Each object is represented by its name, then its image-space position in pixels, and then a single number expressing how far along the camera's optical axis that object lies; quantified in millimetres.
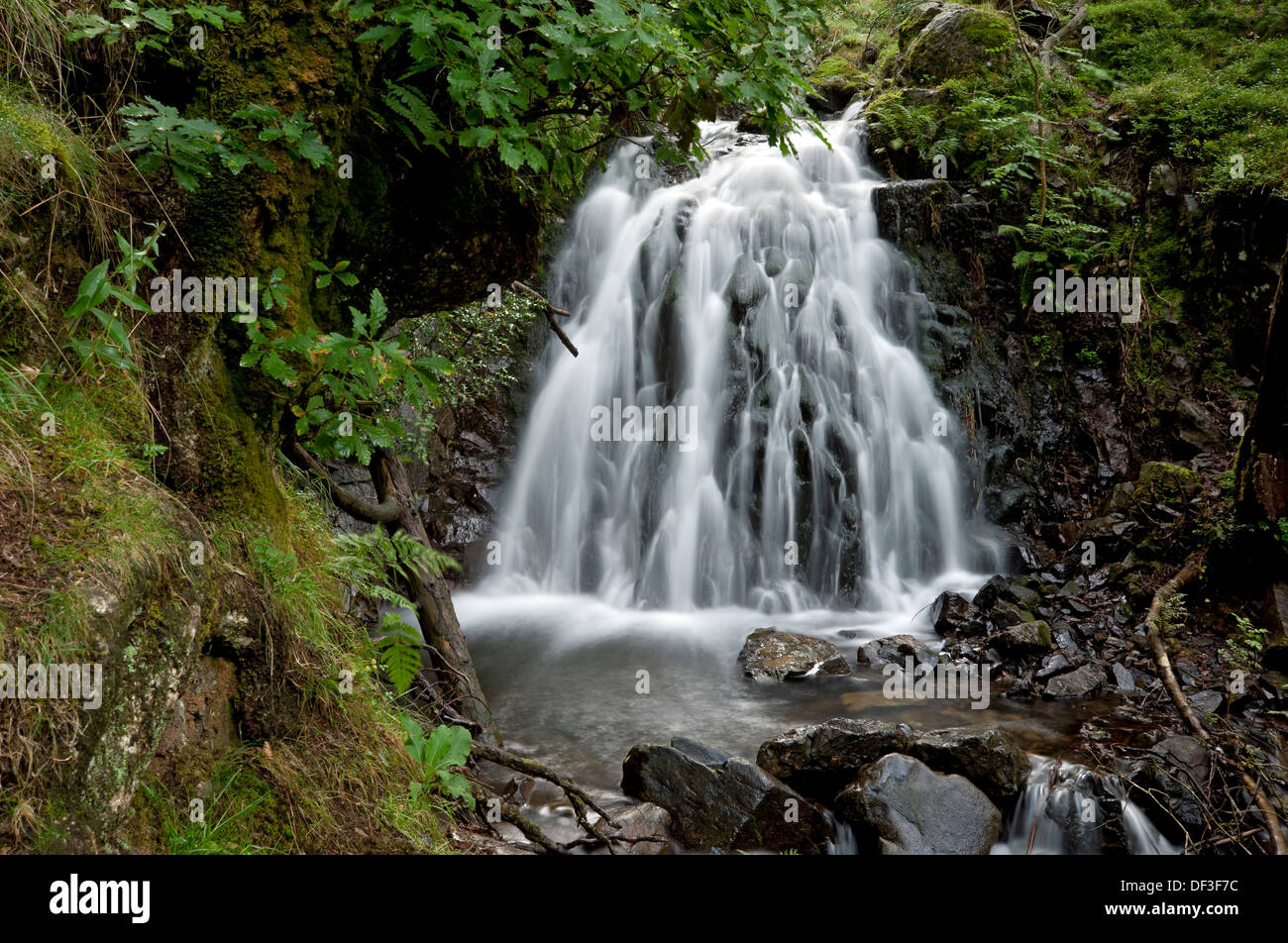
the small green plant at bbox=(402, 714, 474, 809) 3338
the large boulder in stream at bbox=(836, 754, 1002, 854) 4496
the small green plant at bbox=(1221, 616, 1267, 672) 6508
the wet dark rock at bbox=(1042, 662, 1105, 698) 6898
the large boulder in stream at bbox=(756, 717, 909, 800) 5188
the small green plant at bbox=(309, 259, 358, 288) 3075
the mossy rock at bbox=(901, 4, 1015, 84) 13617
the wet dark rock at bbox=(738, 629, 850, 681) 7547
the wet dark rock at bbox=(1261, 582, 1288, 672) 6379
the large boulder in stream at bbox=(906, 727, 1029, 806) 5051
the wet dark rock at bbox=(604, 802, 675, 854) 4324
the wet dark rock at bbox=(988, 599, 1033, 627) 8055
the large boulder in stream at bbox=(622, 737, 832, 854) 4562
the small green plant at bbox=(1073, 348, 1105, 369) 11257
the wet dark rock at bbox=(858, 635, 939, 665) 7758
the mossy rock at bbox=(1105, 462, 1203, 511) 8758
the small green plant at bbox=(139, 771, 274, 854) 2266
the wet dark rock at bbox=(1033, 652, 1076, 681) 7133
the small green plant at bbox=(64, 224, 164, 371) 2434
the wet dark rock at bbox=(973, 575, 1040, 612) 8438
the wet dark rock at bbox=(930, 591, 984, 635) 8336
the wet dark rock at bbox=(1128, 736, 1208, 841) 4809
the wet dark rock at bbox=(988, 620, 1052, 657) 7543
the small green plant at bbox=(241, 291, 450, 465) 2797
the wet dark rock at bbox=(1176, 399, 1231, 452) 9742
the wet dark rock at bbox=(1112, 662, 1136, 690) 6949
